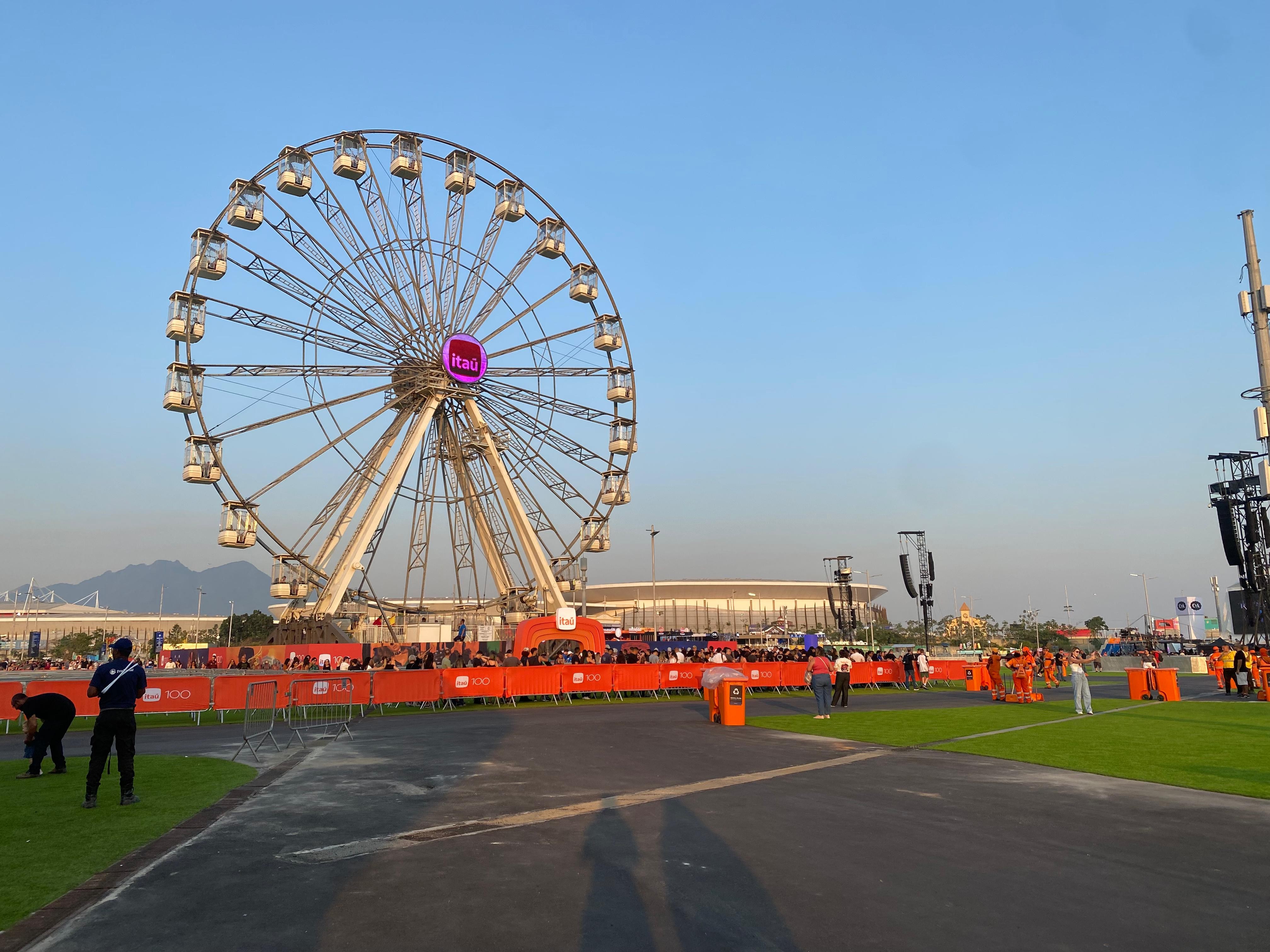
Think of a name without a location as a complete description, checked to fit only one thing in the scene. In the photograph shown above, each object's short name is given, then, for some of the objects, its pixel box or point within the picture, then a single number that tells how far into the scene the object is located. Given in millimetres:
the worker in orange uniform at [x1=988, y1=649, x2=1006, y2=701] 23234
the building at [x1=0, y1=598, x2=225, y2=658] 138625
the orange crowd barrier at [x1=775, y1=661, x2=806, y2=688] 29156
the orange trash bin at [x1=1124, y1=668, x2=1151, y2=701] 23422
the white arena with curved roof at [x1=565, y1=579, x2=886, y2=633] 143625
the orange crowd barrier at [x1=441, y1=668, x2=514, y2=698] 23109
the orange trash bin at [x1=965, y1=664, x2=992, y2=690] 30406
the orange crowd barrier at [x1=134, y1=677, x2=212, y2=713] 18344
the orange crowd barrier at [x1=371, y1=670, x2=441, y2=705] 21859
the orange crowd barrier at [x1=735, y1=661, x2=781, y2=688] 27734
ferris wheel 29578
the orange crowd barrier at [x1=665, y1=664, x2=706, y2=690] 27516
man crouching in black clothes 10422
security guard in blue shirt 8523
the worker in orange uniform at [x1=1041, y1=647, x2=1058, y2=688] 31781
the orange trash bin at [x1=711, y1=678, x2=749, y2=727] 17141
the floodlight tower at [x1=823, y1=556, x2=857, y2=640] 54500
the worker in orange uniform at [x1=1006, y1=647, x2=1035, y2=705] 22203
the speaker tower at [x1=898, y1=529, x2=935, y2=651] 59875
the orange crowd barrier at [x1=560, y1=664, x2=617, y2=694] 25656
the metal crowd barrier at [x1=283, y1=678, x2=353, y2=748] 16656
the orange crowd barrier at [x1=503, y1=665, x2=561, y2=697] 24250
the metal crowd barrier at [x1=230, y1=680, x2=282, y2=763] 13953
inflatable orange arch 32375
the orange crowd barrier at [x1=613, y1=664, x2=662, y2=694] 26594
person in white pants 18594
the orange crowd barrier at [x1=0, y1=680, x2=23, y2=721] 17156
